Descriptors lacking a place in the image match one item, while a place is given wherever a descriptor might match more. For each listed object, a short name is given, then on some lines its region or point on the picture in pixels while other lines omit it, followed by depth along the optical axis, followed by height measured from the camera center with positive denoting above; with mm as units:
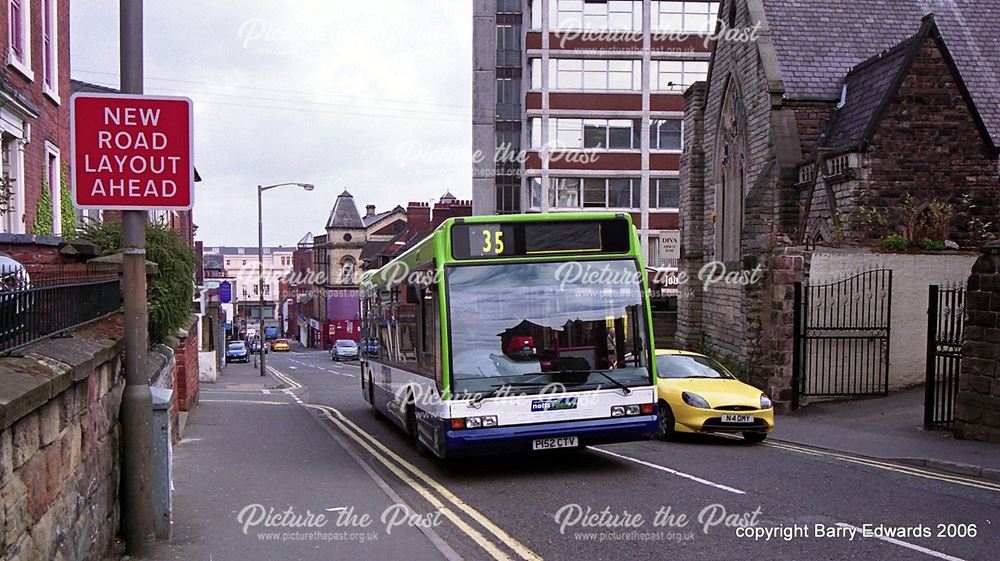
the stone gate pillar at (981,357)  12391 -1550
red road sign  6555 +778
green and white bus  9789 -968
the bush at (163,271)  13281 -341
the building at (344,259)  82625 -788
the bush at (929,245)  18500 +155
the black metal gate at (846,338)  17625 -1770
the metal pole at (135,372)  6750 -962
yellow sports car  12805 -2318
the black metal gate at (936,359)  13555 -1720
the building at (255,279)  138750 -5600
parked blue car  61688 -7351
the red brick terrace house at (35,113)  15367 +2669
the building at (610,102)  47156 +8319
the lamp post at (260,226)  42594 +1355
